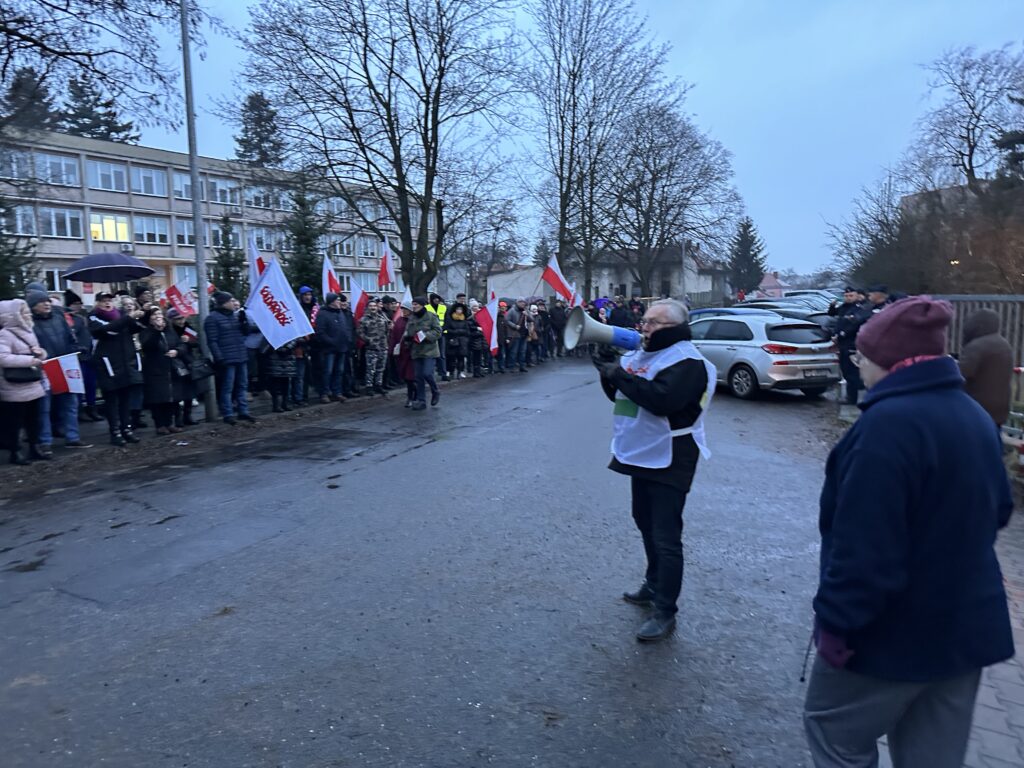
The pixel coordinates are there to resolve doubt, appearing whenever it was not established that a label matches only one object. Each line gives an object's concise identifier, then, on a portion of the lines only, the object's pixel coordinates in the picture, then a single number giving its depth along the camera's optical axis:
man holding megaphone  4.20
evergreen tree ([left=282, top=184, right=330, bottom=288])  18.38
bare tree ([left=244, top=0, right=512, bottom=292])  21.27
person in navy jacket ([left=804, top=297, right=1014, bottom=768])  2.10
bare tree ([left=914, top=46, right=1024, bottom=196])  36.91
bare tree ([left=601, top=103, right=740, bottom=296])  36.97
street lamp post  11.23
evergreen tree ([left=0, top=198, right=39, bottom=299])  11.91
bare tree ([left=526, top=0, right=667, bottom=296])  35.03
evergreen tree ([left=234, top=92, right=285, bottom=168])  21.09
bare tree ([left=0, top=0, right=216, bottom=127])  10.43
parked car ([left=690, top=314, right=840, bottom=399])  14.16
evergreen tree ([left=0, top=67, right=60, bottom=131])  11.12
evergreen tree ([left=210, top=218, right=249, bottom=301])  17.02
